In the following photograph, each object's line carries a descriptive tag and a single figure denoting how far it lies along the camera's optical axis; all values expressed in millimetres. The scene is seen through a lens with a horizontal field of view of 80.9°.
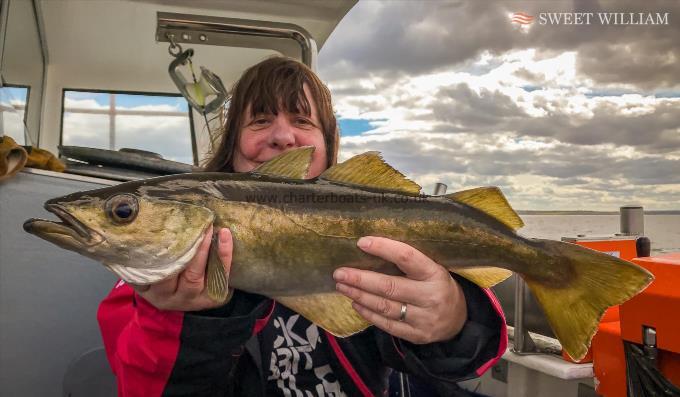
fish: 388
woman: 424
